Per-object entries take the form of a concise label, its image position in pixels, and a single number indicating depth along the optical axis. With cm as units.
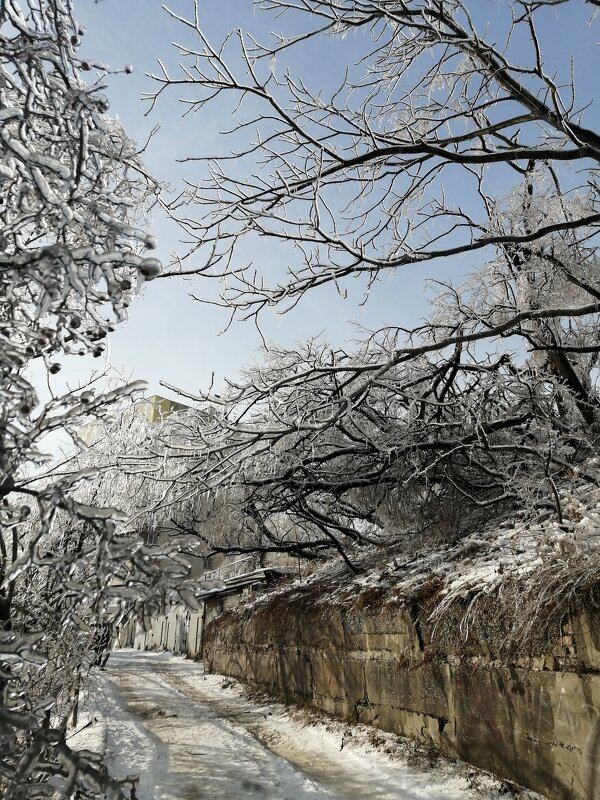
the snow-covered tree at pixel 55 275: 145
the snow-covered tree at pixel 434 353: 494
